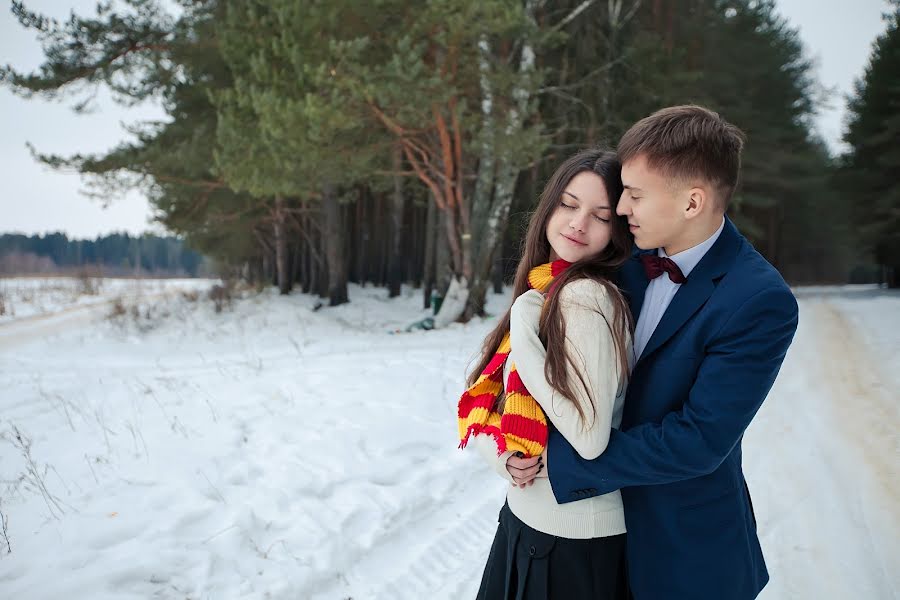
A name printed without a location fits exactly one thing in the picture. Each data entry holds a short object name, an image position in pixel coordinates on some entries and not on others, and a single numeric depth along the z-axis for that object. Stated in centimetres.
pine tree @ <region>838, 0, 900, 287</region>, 1786
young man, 126
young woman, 138
